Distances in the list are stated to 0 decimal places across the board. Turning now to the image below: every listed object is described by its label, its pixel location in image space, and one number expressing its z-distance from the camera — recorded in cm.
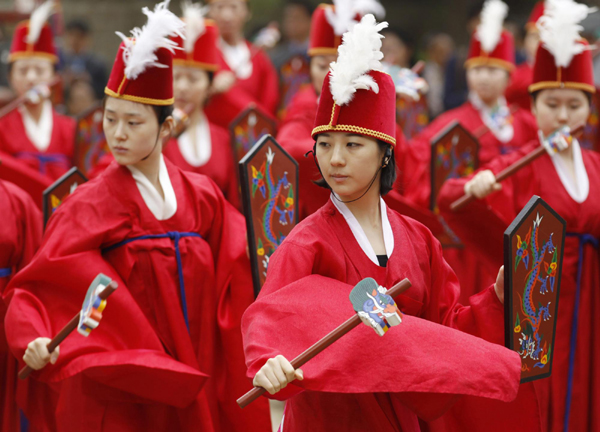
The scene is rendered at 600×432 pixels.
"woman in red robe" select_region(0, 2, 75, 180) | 1343
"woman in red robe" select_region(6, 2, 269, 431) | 686
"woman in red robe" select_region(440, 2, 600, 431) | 838
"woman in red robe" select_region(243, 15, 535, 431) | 521
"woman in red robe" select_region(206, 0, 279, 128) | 1667
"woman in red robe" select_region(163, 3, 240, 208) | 1180
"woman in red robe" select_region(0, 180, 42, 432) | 823
